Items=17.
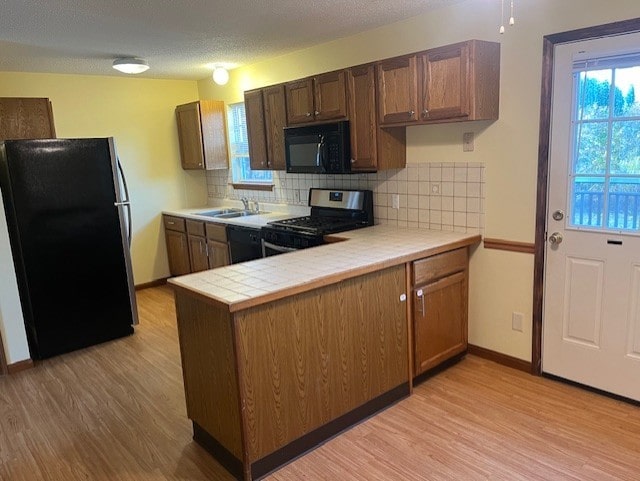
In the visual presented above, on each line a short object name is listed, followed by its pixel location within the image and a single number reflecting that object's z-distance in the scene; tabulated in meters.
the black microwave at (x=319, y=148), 3.48
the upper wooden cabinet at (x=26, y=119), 3.87
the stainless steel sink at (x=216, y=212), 5.14
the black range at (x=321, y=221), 3.56
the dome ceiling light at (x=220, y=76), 4.55
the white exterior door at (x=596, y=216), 2.47
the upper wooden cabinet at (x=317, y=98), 3.46
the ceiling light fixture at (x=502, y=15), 2.79
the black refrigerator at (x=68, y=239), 3.52
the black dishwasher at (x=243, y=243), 4.12
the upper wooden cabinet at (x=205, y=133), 5.18
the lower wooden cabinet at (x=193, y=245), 4.65
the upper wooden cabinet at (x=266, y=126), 4.00
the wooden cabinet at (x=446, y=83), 2.77
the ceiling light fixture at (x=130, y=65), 4.16
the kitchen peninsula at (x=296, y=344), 2.10
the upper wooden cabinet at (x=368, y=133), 3.27
